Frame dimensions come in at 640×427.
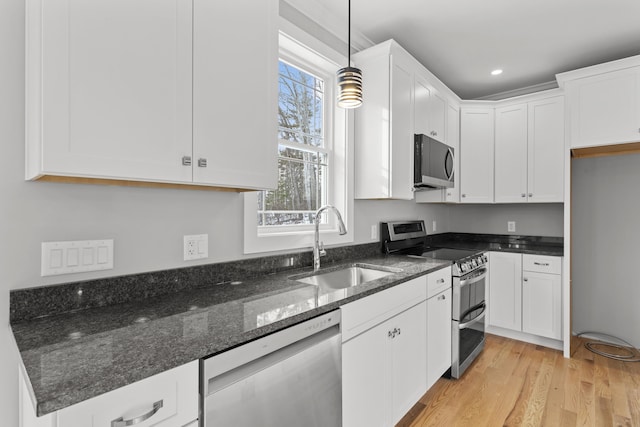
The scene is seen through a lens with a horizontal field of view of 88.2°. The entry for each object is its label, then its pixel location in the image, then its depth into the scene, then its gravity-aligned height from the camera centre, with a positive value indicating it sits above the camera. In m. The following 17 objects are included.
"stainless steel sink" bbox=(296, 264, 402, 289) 2.00 -0.40
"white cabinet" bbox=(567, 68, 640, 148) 2.61 +0.87
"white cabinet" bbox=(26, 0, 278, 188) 0.92 +0.41
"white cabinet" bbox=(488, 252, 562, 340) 3.01 -0.76
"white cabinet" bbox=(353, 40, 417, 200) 2.37 +0.66
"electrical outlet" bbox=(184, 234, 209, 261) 1.51 -0.16
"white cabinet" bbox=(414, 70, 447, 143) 2.70 +0.92
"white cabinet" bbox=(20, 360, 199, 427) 0.68 -0.44
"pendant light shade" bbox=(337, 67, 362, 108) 1.60 +0.62
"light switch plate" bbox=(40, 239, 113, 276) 1.13 -0.16
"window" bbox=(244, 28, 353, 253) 2.03 +0.39
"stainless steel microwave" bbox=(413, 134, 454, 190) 2.62 +0.42
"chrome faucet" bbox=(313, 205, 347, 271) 2.02 -0.21
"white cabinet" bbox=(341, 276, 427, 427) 1.49 -0.75
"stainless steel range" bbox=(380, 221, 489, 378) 2.51 -0.55
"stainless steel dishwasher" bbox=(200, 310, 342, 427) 0.93 -0.55
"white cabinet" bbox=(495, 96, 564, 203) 3.19 +0.63
